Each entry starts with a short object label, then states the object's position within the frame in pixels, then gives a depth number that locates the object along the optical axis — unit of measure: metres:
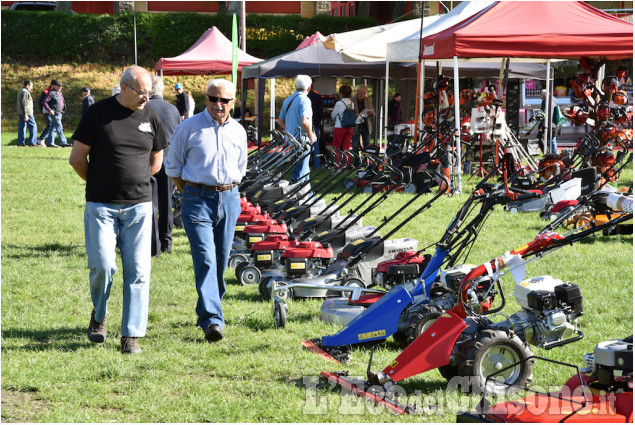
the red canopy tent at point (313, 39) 20.71
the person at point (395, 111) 25.87
